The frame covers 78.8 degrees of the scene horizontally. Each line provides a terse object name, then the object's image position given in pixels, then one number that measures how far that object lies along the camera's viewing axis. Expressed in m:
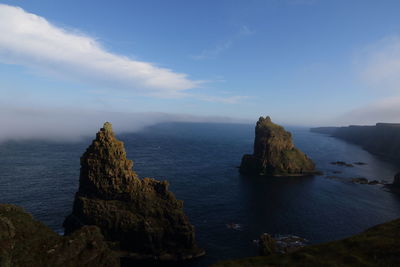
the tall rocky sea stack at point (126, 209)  57.44
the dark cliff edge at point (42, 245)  28.33
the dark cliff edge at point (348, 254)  34.62
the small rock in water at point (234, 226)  72.73
